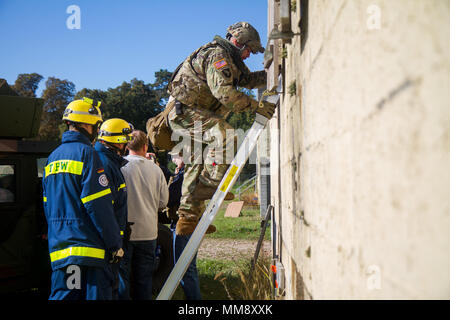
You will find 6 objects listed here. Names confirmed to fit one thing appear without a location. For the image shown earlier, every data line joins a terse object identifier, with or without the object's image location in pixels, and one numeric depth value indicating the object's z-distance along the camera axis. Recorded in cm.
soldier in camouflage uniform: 333
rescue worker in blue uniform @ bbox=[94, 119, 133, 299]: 299
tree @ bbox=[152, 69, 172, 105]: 2897
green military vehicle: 395
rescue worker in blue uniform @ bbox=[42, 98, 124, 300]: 255
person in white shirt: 358
